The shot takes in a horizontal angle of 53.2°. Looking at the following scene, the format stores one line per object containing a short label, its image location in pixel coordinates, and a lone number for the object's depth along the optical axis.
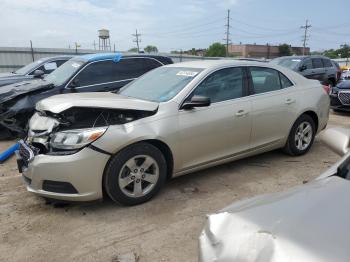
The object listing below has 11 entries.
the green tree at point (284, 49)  70.30
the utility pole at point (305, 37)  72.38
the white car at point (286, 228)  1.38
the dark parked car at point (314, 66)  12.08
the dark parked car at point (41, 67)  8.84
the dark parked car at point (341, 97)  9.68
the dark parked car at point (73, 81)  6.36
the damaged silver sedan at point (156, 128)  3.53
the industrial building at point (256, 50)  74.15
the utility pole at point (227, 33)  65.61
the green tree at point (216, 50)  85.38
